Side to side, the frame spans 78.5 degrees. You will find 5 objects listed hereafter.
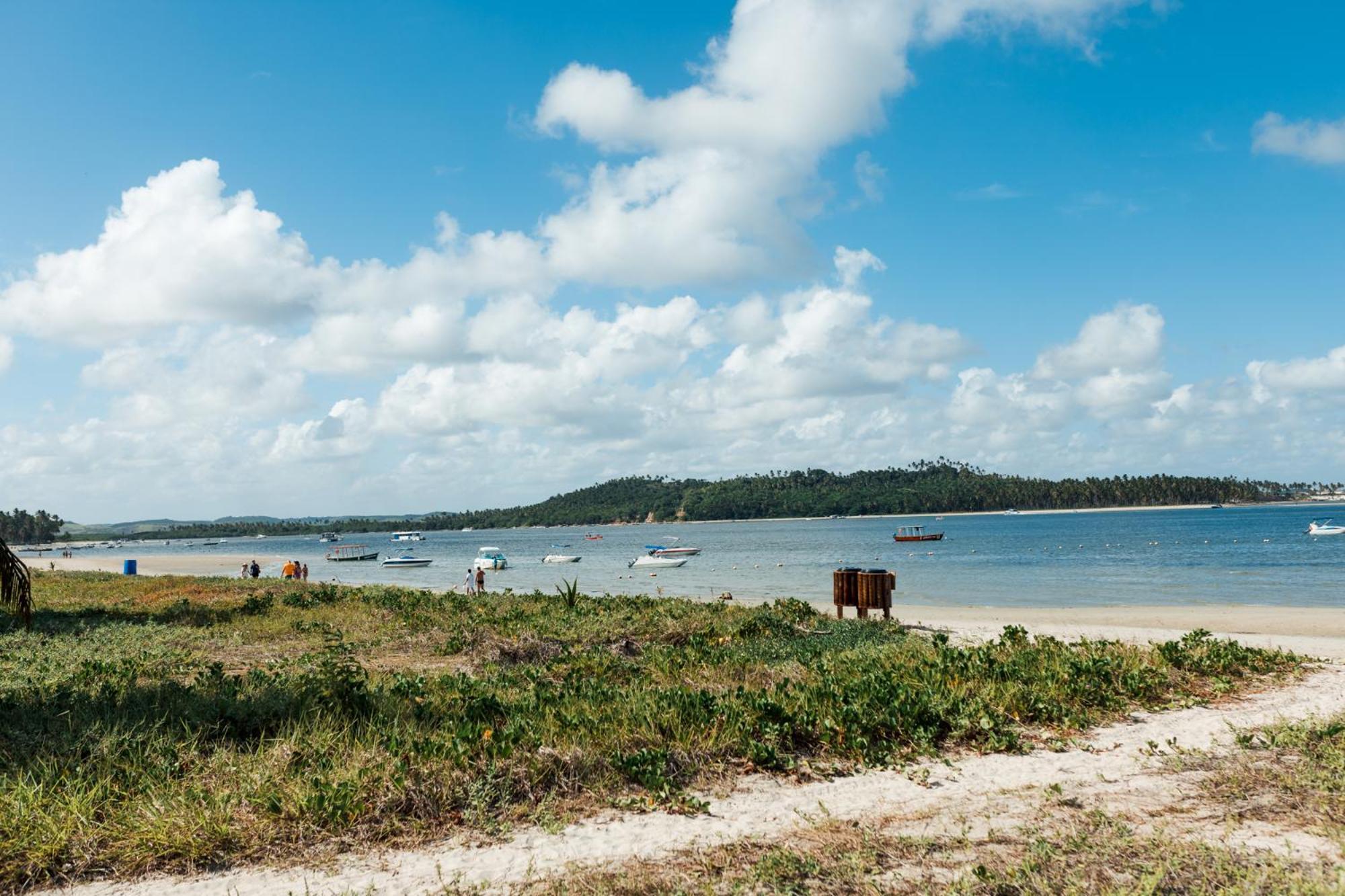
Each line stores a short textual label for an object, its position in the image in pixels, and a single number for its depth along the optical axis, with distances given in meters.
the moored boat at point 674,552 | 75.75
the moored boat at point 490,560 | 66.75
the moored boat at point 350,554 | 96.88
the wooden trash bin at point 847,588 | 19.53
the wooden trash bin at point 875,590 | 19.03
